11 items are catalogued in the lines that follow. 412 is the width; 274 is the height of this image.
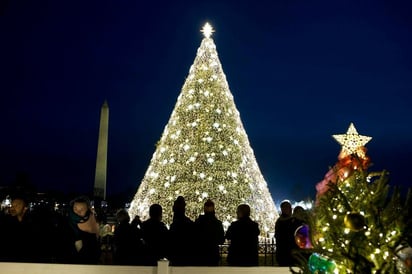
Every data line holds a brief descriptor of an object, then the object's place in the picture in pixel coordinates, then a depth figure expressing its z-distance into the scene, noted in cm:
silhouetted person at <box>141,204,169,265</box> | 673
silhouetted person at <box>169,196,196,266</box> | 677
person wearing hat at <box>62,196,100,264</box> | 605
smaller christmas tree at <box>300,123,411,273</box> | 402
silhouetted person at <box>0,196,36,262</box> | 661
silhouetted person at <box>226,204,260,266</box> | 684
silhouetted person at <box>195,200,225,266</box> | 691
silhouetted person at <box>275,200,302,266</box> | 701
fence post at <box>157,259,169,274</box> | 585
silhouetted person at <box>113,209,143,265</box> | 679
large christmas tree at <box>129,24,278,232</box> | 1525
